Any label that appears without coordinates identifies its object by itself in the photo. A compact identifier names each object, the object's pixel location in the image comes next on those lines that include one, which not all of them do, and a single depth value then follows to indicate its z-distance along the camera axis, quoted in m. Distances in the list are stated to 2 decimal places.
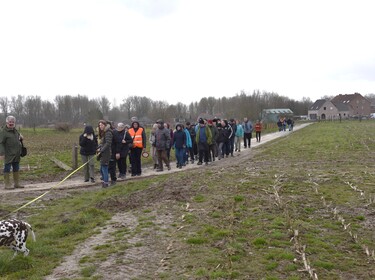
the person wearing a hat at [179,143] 17.67
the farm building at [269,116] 73.86
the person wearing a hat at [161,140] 16.33
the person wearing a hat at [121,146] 13.62
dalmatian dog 6.11
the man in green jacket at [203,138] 18.22
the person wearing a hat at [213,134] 19.10
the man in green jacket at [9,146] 12.35
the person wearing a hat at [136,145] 15.48
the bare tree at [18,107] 98.81
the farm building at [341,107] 134.62
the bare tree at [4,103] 112.19
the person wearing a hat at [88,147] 13.80
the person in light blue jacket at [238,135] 24.72
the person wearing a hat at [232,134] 22.25
